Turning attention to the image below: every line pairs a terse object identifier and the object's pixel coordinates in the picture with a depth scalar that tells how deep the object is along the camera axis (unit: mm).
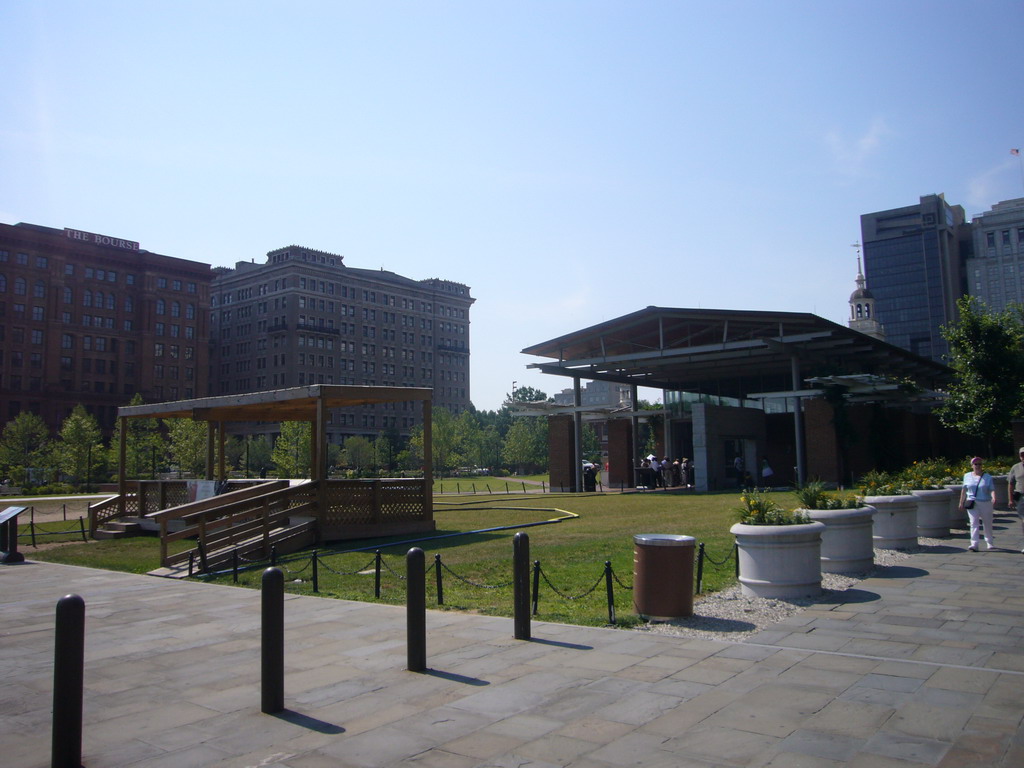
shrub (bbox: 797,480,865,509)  12102
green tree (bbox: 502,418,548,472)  103500
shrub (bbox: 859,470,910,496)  14844
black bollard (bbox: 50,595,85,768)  5062
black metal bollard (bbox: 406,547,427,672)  7281
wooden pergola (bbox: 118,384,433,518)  19875
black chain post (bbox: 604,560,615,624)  9047
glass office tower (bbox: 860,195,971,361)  176125
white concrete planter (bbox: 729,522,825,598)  10023
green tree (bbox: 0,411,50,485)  56388
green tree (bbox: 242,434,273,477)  91812
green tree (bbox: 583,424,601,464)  115625
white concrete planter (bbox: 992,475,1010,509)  22195
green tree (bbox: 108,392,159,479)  60250
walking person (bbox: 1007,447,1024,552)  14664
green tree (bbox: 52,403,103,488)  58219
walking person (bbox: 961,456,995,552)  14133
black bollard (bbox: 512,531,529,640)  8391
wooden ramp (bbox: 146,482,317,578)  15953
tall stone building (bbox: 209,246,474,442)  125188
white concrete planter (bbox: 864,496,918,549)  14250
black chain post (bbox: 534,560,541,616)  9776
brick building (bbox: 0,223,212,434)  94375
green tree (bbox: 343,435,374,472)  99100
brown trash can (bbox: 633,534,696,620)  8977
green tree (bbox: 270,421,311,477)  62406
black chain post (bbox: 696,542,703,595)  10783
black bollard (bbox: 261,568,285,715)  6223
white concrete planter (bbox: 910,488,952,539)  16312
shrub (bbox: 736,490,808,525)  10344
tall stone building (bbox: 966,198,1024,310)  174750
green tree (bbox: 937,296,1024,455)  28359
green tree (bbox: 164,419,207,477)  60656
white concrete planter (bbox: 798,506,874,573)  11750
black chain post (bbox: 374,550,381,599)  11763
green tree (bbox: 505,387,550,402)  163575
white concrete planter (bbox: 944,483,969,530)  18156
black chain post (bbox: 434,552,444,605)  10847
